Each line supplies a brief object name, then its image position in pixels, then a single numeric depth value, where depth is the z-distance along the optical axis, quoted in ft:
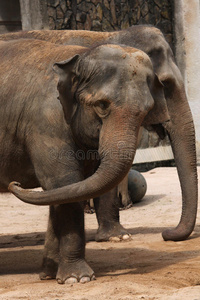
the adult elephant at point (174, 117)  39.40
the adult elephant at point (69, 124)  26.84
